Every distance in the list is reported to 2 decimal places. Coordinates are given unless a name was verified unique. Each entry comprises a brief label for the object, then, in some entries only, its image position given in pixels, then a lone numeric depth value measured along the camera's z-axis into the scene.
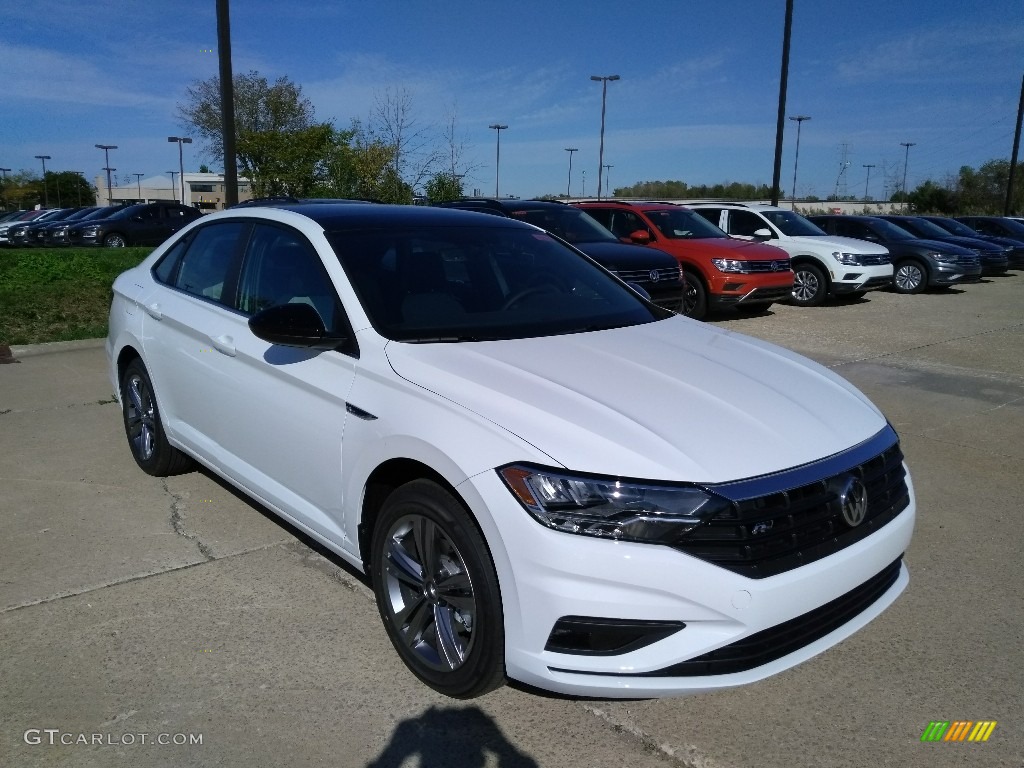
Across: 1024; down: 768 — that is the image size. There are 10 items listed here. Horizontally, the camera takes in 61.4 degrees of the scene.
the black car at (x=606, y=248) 10.76
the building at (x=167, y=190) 86.25
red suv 12.49
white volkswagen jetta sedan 2.51
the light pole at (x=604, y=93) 47.56
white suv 14.91
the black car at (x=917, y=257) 17.20
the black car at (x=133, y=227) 24.14
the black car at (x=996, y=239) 22.22
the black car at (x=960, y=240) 19.77
